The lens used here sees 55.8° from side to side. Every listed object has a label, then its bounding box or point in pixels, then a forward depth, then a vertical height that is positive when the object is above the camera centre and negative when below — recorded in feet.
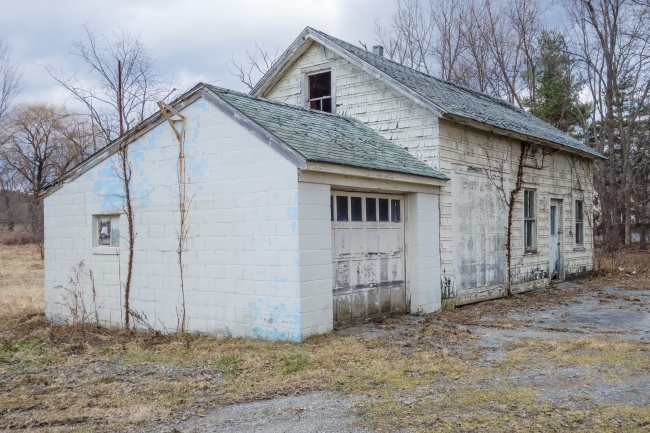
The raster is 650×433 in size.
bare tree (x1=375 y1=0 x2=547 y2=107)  100.68 +29.28
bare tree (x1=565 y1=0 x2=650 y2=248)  89.51 +19.09
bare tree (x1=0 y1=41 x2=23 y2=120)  110.83 +24.85
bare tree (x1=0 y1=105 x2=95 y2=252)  117.50 +17.29
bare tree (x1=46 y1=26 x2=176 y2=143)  72.79 +16.33
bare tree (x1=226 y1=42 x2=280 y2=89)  89.47 +21.66
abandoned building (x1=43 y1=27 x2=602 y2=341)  28.81 +1.21
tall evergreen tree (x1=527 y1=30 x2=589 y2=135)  104.78 +23.31
